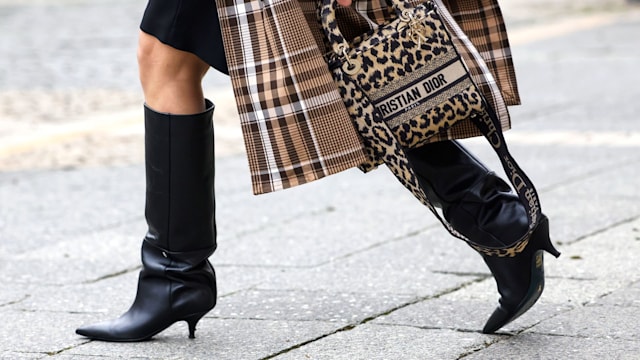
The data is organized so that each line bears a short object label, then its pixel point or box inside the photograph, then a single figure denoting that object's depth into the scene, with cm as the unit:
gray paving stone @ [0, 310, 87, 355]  515
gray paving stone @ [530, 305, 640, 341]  495
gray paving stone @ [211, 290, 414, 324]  549
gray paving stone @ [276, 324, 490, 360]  478
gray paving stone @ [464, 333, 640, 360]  466
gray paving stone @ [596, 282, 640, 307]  544
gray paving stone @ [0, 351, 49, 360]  501
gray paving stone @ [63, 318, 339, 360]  493
